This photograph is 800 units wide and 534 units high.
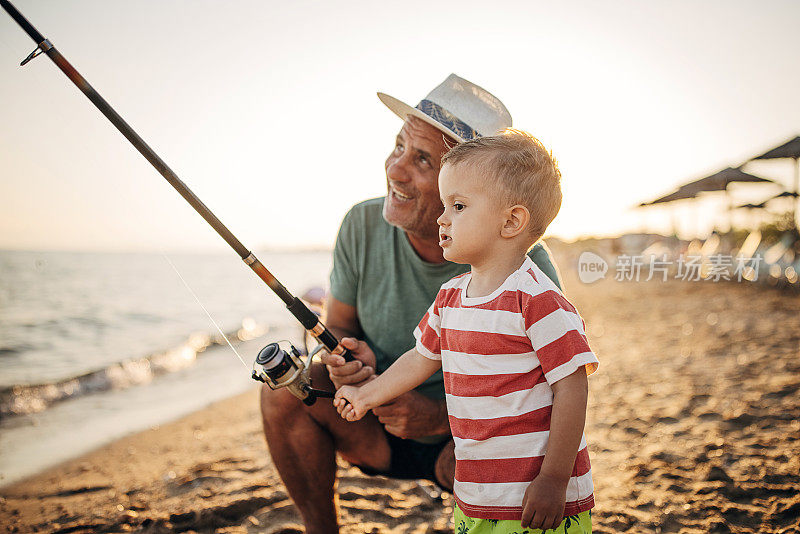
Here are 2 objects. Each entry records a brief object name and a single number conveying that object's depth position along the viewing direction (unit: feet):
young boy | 3.87
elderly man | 6.03
